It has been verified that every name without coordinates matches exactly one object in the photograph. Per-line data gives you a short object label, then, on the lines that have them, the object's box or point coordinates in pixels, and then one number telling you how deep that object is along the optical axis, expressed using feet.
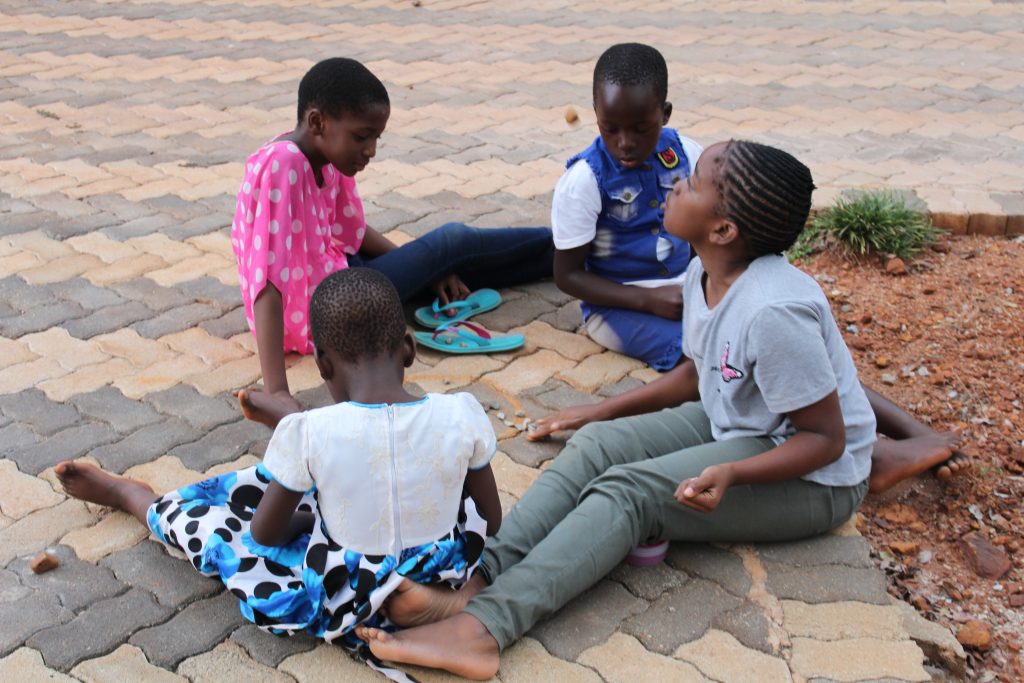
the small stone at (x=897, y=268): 13.58
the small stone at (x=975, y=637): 8.34
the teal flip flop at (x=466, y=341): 11.69
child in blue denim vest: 11.03
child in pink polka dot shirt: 10.11
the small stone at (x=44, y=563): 8.04
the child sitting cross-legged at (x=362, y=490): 6.77
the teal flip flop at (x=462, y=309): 12.23
